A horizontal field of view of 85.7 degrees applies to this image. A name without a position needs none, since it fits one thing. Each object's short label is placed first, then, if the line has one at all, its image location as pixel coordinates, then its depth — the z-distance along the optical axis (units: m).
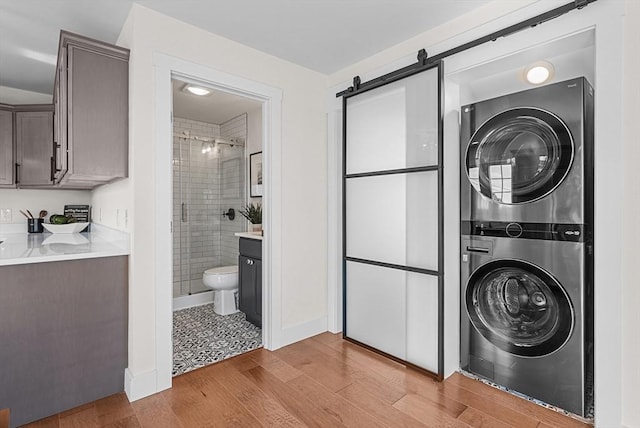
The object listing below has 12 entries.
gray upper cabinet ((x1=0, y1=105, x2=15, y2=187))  3.53
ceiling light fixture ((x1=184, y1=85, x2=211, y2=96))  3.54
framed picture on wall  4.22
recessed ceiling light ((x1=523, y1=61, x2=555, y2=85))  2.21
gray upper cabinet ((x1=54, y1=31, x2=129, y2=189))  2.11
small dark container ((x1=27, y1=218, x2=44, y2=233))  3.89
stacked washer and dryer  1.91
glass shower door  4.22
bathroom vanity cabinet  3.31
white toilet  3.77
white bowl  3.39
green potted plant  3.81
